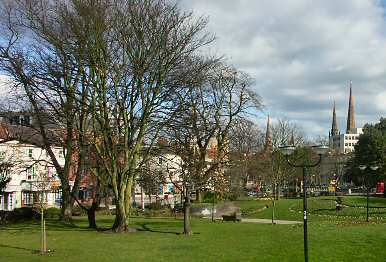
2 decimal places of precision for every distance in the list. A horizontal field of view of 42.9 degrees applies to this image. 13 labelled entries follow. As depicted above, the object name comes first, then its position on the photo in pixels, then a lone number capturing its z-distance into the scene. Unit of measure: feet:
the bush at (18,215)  119.24
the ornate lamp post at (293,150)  50.16
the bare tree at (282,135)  246.68
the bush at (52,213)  126.41
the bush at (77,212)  152.90
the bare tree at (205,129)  89.04
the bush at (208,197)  176.32
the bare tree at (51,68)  79.20
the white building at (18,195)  189.42
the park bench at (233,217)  119.96
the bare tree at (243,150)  166.91
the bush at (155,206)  170.95
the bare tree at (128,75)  80.38
